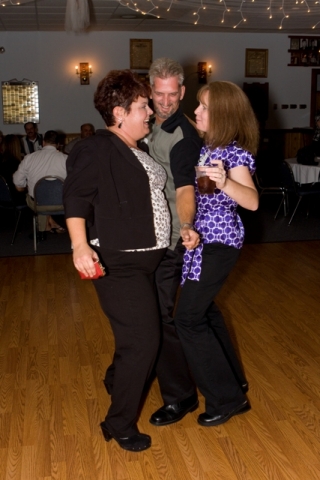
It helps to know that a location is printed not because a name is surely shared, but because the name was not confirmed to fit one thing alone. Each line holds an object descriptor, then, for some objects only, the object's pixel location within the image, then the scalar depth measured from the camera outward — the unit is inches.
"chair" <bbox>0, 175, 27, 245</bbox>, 298.5
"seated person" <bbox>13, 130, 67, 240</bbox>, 291.6
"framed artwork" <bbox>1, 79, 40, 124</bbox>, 508.1
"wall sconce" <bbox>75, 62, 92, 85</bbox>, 504.4
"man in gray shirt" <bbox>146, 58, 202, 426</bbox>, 113.2
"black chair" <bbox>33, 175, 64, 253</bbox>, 284.2
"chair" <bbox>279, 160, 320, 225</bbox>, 338.0
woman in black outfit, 100.8
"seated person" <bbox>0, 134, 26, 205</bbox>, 348.2
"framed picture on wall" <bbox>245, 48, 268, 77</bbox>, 525.3
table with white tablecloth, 344.8
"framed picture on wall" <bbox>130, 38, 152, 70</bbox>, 508.7
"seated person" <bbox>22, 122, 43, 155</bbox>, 460.1
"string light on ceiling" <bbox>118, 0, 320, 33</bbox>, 262.7
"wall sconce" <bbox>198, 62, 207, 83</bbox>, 514.9
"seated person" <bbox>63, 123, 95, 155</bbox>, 407.1
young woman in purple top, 108.7
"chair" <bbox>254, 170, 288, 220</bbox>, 357.3
